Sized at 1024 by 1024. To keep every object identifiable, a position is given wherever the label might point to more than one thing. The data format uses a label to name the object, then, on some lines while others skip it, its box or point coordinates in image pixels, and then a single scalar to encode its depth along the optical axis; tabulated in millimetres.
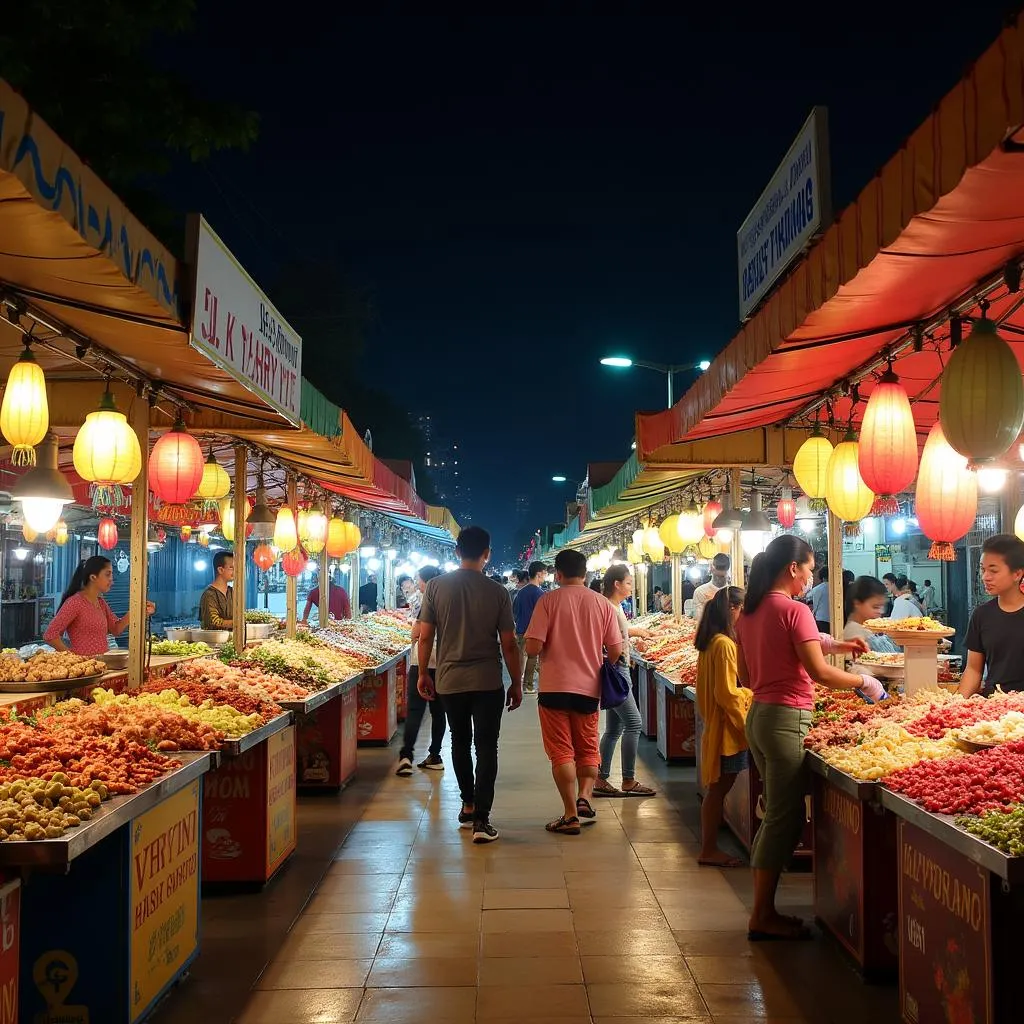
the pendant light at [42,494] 5902
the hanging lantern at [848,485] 6344
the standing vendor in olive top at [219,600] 11242
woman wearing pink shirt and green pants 5262
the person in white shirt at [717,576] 12562
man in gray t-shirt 7422
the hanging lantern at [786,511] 13055
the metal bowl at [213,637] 10406
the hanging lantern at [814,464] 6992
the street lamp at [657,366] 20797
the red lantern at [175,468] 6742
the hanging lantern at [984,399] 3885
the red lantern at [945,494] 5051
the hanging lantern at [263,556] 14453
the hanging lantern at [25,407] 4777
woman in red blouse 8477
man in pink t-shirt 7723
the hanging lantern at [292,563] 11906
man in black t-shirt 6152
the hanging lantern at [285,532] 11070
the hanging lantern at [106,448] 5574
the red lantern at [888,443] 5098
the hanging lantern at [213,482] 8984
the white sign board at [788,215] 5797
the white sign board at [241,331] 4812
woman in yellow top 6711
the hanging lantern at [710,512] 11930
